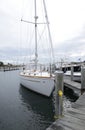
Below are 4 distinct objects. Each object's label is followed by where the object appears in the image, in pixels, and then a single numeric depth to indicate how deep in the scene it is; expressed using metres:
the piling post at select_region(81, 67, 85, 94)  5.40
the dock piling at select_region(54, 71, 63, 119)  3.45
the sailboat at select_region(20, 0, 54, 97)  7.25
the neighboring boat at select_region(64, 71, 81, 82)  9.11
